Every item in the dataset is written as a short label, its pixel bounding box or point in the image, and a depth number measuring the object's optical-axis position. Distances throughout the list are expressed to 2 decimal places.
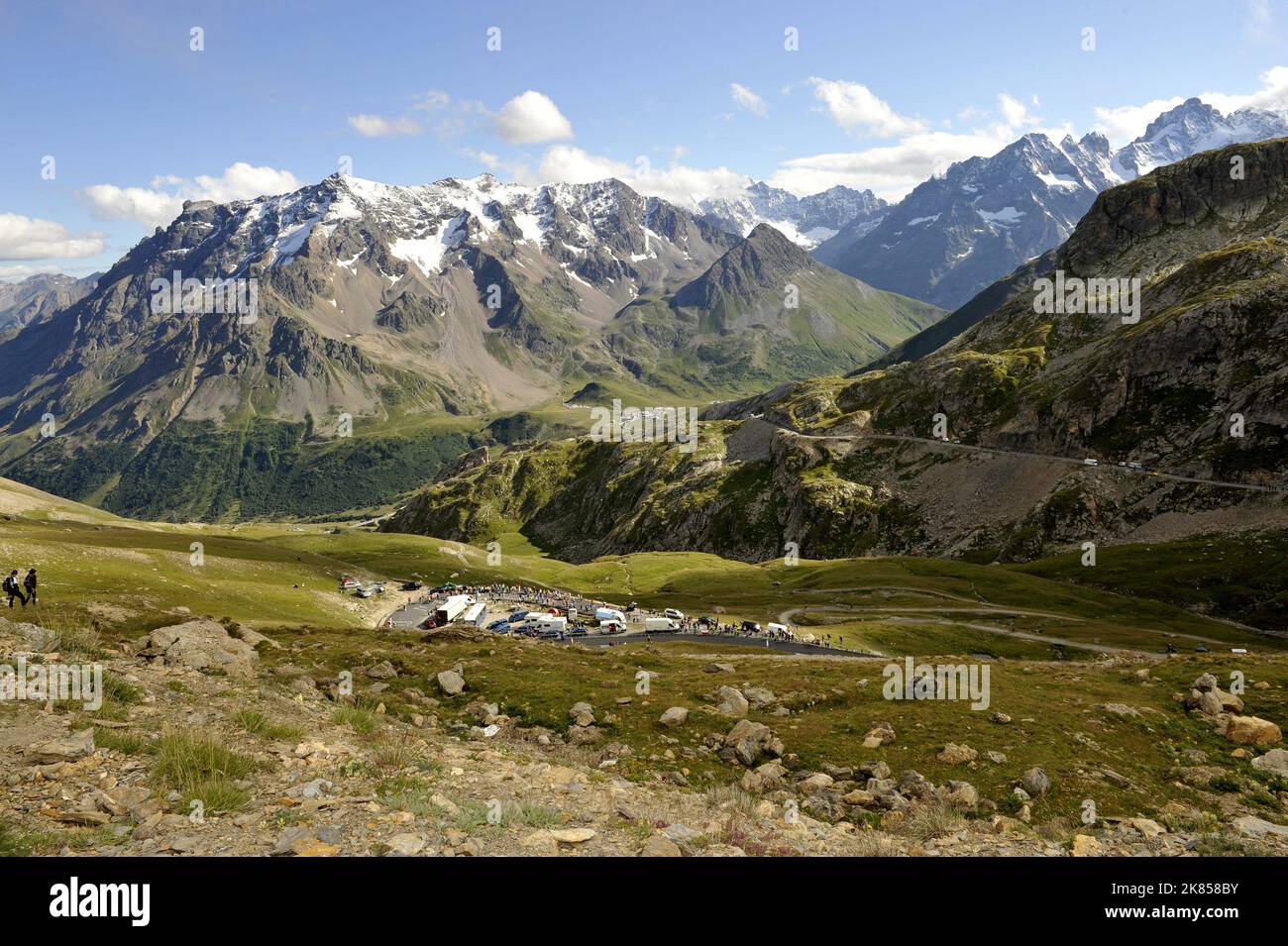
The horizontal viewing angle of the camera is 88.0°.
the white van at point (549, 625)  87.99
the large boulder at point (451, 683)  38.19
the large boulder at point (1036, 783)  25.62
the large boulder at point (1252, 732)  31.41
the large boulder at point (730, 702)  36.03
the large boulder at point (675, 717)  32.94
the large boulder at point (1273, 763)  28.91
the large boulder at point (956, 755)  28.34
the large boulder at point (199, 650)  33.66
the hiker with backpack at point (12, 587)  44.19
